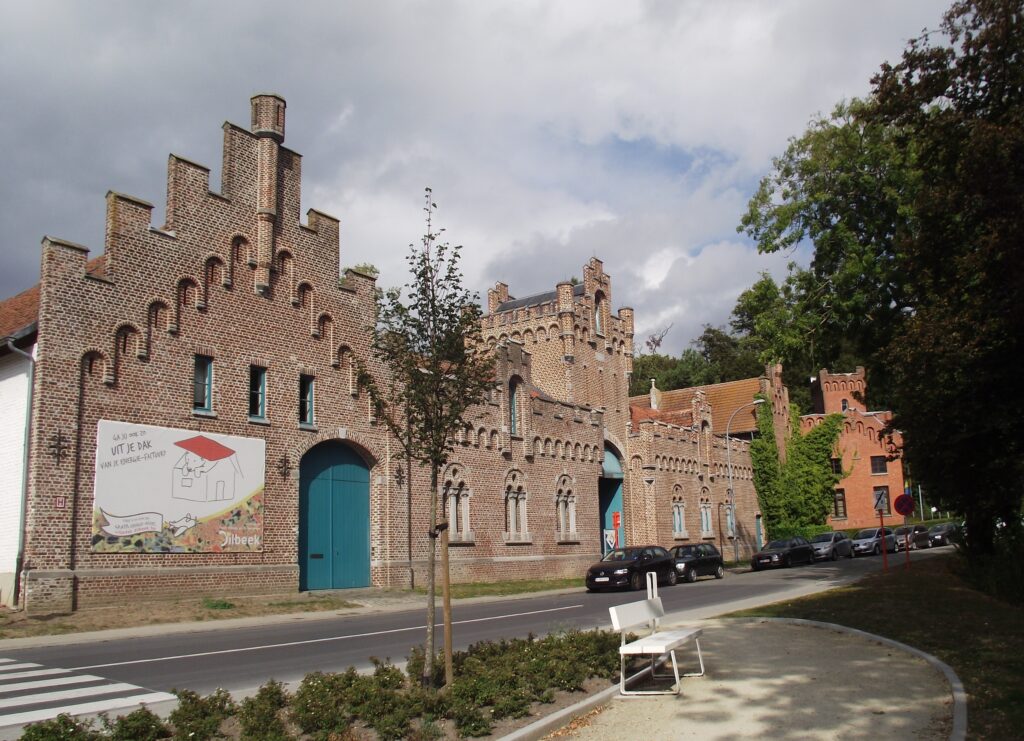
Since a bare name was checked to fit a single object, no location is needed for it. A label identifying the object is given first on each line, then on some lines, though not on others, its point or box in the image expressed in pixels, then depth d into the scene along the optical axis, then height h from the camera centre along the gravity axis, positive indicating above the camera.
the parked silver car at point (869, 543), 43.47 -1.79
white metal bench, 8.86 -1.34
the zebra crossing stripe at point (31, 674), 10.85 -1.80
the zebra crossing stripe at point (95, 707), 8.28 -1.79
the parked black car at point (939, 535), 48.08 -1.69
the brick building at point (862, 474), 57.22 +2.23
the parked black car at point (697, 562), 31.34 -1.81
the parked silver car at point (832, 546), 40.28 -1.80
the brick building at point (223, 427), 19.05 +2.67
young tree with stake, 9.52 +1.79
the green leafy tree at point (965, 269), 12.79 +3.98
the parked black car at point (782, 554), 36.72 -1.90
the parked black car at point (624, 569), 26.58 -1.68
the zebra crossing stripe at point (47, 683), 10.01 -1.80
